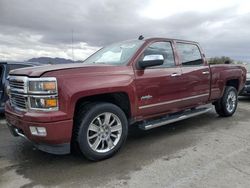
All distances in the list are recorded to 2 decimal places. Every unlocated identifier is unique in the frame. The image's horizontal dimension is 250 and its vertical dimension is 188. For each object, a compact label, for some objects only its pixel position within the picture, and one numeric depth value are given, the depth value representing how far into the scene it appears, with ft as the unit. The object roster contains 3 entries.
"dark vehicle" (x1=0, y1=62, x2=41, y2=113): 15.03
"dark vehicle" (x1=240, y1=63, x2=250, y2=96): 22.74
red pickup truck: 8.05
